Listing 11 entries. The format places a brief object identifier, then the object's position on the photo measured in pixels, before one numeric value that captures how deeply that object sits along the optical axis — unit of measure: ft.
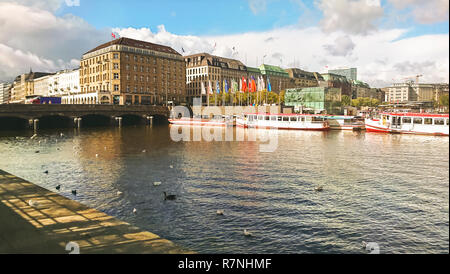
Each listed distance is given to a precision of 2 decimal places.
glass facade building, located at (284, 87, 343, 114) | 473.26
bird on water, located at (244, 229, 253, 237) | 53.62
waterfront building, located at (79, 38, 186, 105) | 467.11
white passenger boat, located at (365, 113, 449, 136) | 252.52
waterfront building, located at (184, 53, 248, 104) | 638.53
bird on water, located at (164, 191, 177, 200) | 74.43
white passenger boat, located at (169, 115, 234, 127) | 368.68
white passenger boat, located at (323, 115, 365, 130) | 323.98
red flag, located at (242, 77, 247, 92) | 343.87
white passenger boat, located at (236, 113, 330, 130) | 310.04
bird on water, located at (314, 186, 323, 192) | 81.00
